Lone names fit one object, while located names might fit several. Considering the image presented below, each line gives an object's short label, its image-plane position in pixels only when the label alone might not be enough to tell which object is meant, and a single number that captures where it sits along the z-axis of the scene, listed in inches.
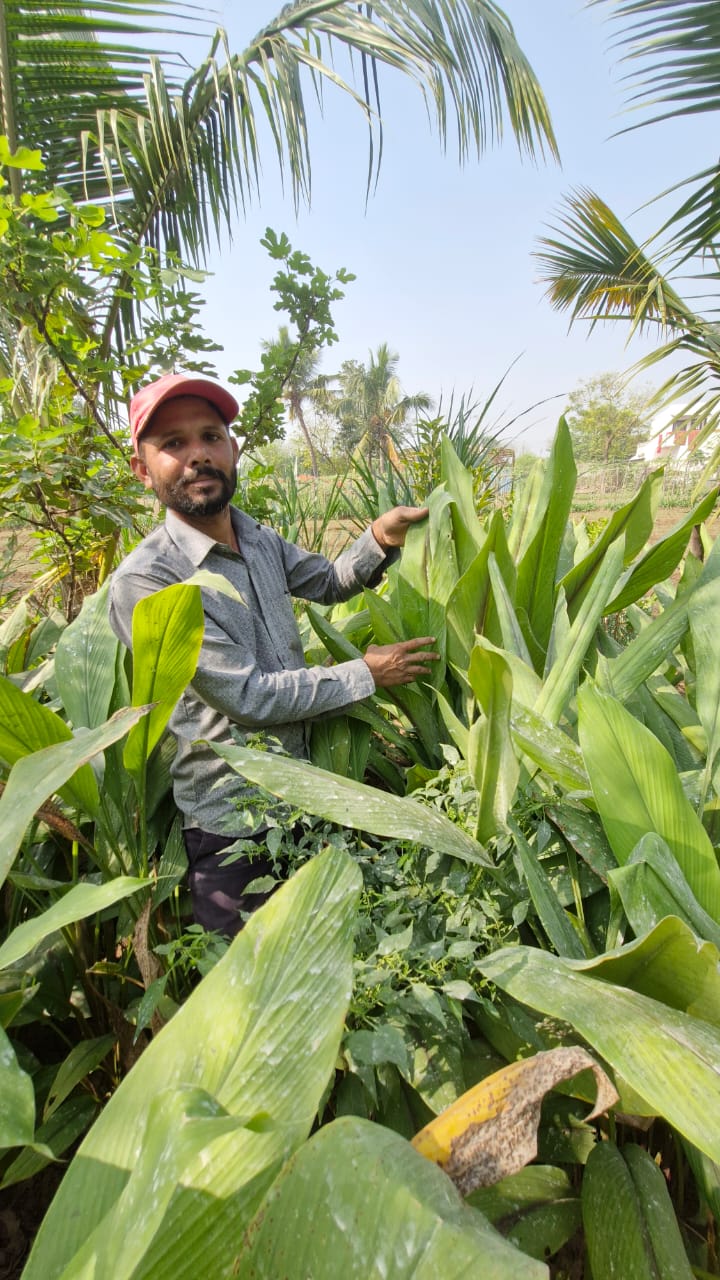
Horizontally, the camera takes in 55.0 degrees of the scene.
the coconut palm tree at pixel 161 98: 107.2
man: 47.1
